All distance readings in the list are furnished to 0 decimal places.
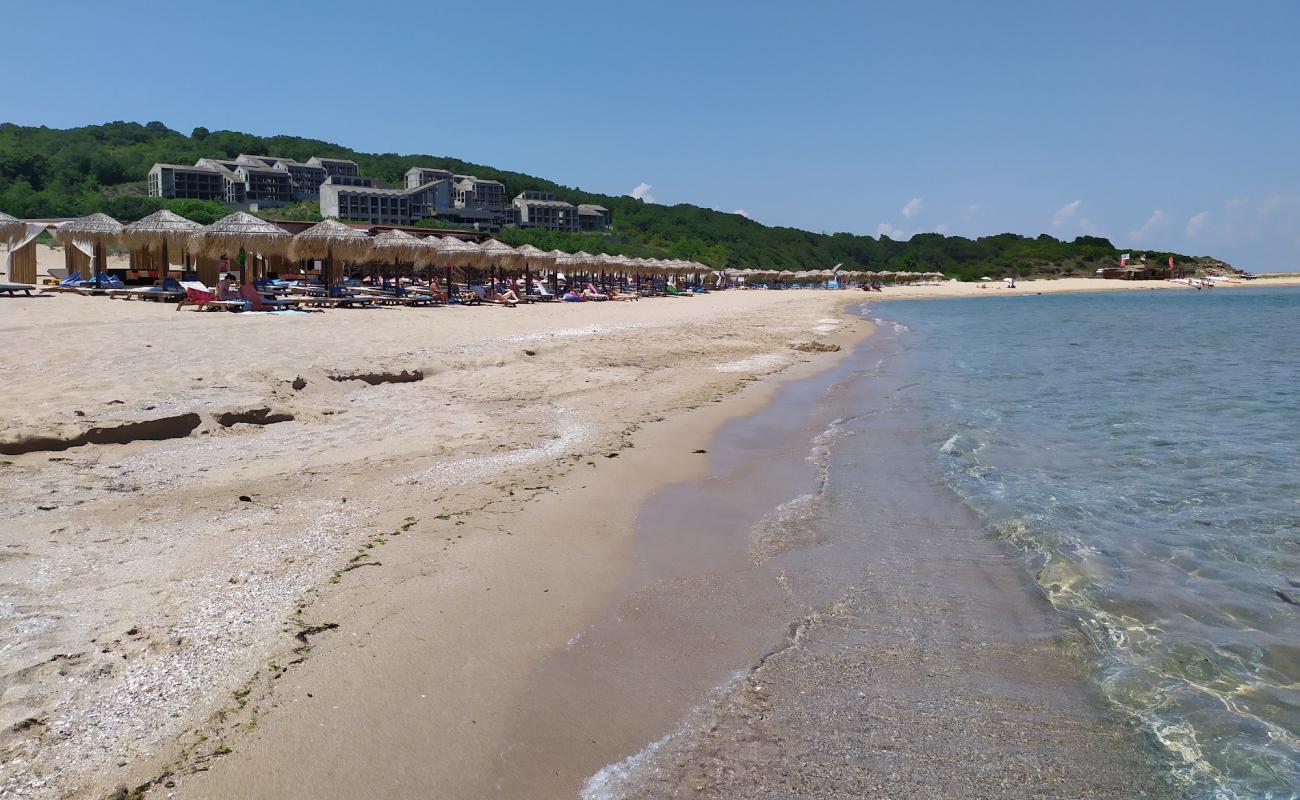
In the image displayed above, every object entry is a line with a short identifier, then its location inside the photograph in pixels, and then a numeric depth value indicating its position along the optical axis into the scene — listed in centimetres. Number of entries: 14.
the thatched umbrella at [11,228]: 1756
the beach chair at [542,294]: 2748
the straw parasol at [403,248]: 2080
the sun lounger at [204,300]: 1506
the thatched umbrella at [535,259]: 2577
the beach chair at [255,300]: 1557
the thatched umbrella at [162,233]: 1697
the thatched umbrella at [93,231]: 1803
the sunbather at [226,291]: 1534
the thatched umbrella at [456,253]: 2198
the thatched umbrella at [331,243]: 1860
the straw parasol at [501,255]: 2367
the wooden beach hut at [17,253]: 1769
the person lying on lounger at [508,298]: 2359
